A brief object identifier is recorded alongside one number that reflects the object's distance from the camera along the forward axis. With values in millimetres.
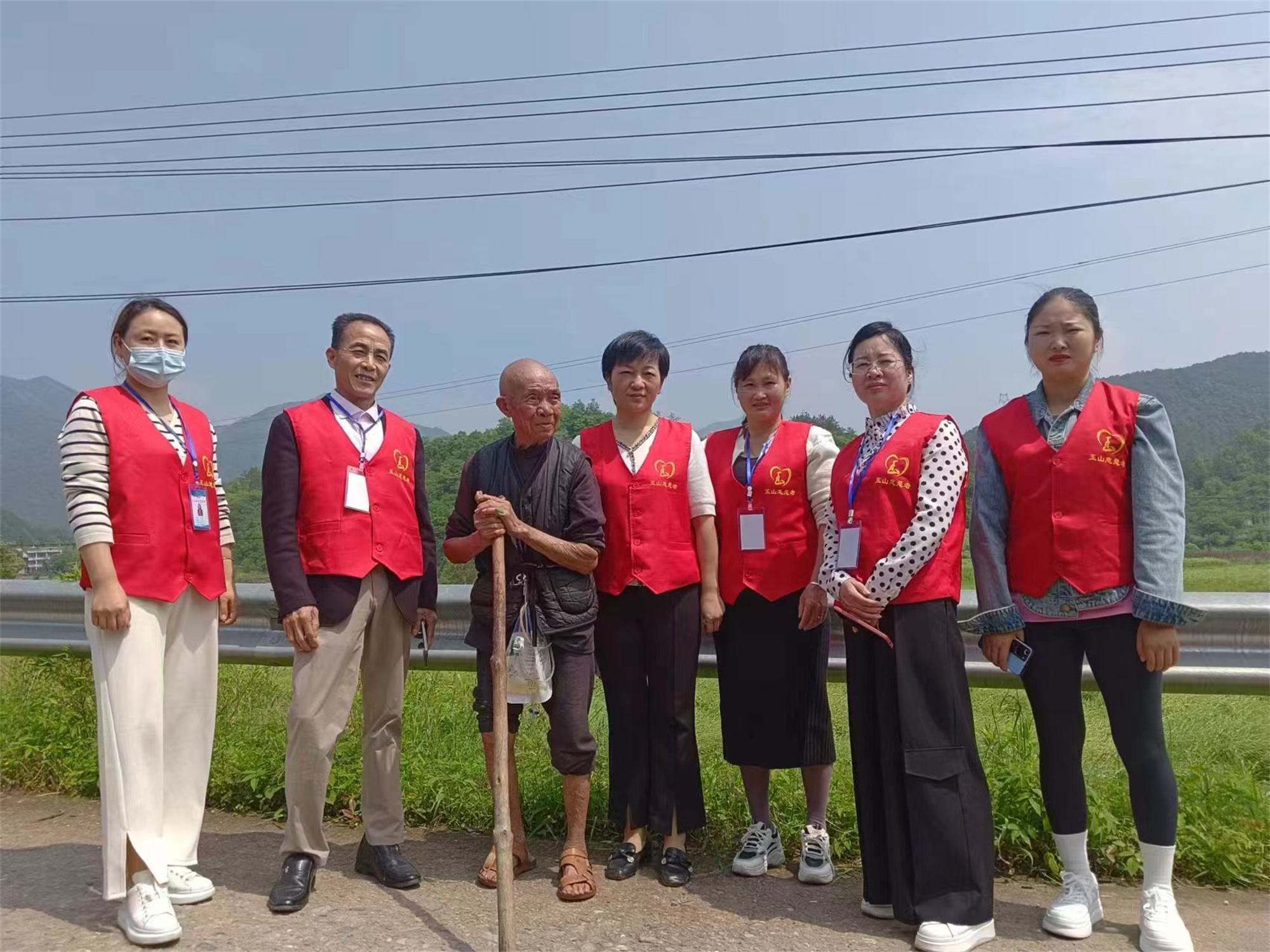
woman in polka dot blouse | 2971
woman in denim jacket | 2895
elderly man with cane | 3406
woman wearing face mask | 3033
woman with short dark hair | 3523
